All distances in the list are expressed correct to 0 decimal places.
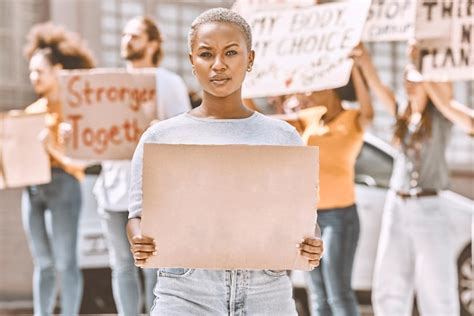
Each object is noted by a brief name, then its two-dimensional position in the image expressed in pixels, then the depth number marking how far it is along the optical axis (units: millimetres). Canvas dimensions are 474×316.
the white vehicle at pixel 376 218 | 10155
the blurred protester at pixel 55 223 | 8226
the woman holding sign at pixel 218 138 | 4317
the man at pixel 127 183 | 7416
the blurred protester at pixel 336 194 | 7071
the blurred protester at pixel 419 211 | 7210
